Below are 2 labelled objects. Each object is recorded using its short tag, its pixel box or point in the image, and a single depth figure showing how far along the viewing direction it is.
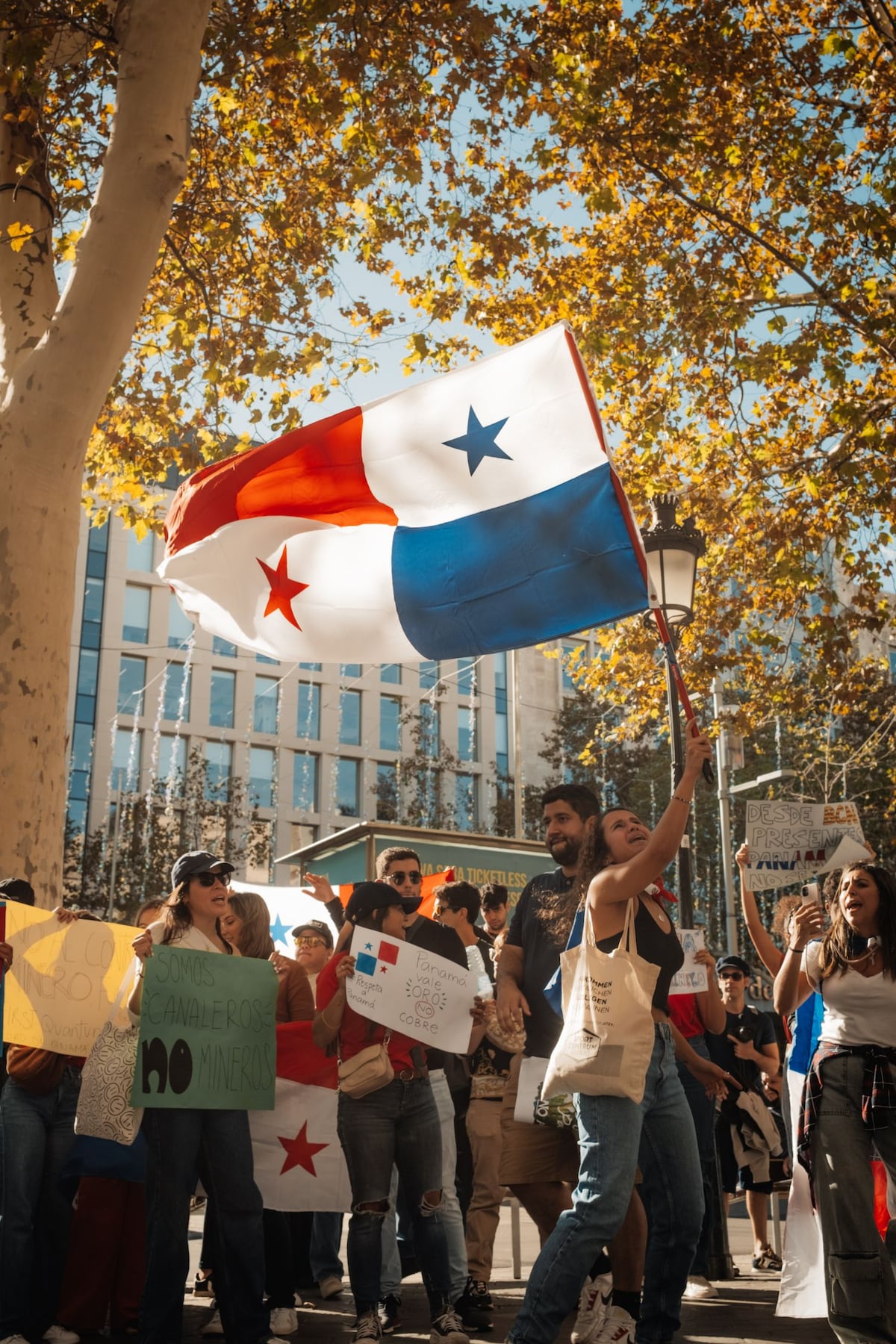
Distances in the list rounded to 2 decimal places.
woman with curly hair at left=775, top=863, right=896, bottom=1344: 4.32
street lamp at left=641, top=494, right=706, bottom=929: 9.38
